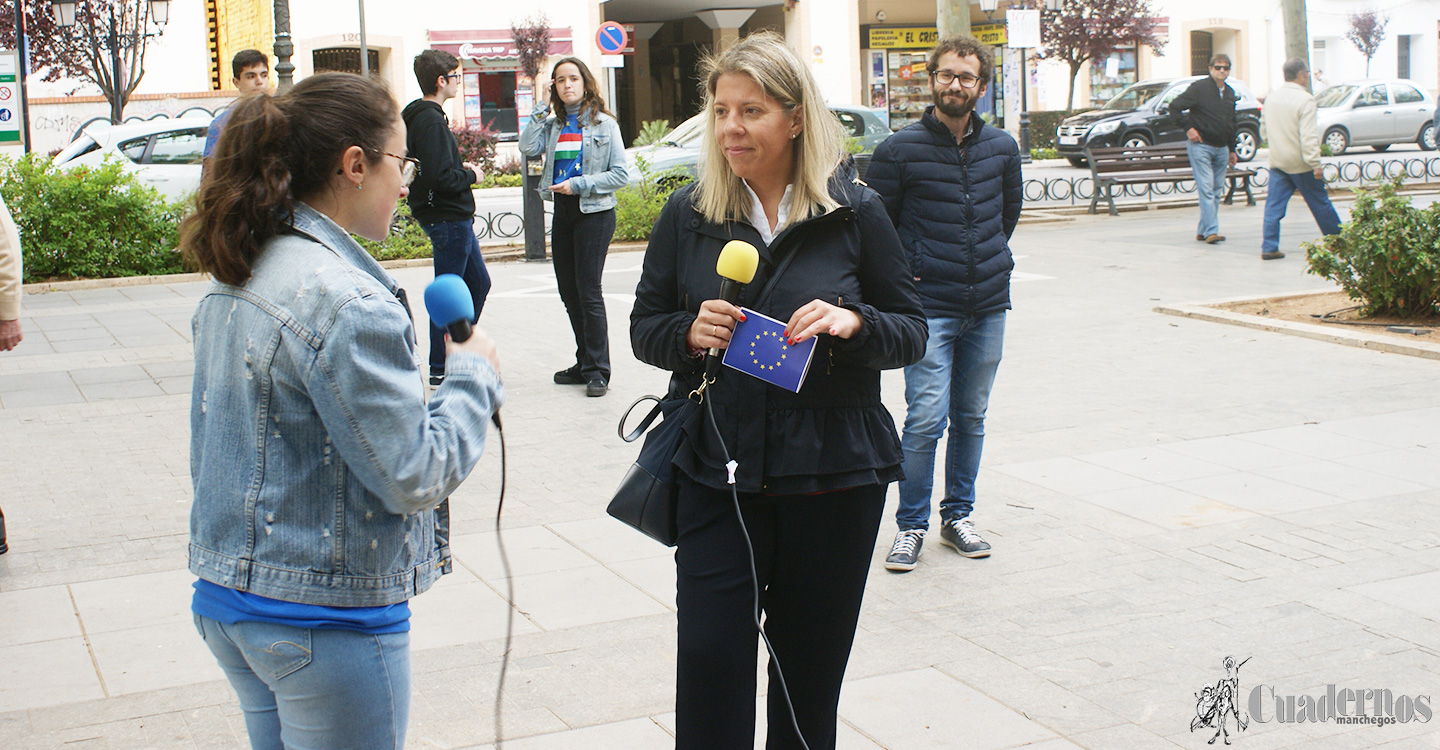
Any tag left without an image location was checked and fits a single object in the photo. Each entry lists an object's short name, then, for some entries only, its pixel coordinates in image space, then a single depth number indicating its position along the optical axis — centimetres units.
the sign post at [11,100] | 1511
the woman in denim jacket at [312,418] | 194
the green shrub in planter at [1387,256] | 916
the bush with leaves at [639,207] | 1622
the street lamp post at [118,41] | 3225
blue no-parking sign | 2188
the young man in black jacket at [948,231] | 481
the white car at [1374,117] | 3009
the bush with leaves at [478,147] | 3125
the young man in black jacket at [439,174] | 761
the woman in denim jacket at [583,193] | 791
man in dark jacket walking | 1473
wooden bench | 1902
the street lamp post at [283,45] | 1212
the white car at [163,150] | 1678
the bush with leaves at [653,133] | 1902
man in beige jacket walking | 1254
